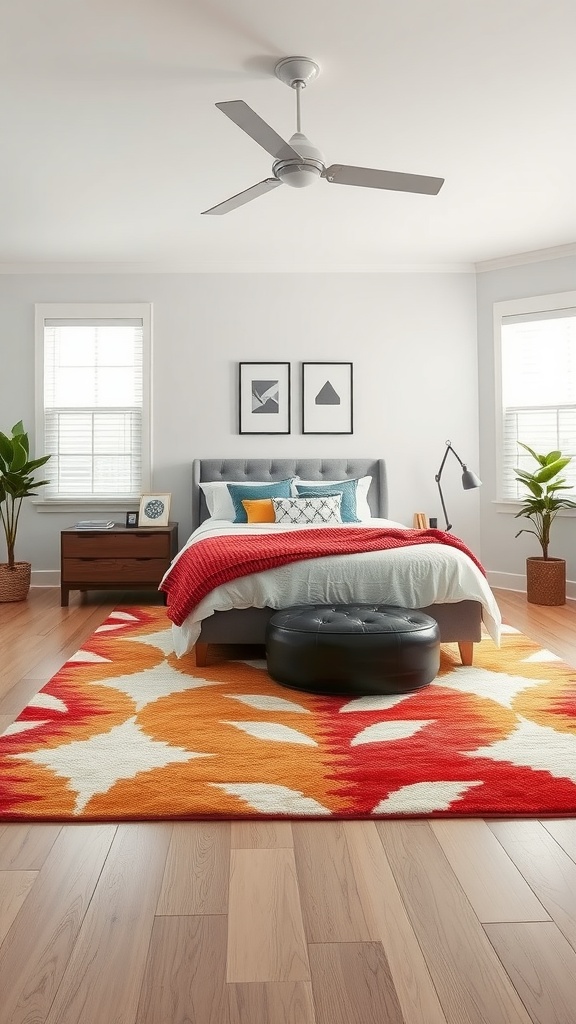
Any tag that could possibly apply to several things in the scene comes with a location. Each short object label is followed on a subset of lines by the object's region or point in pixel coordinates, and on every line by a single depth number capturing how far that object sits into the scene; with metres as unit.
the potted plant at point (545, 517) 5.44
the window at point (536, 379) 5.84
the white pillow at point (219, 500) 5.72
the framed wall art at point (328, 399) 6.26
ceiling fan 3.04
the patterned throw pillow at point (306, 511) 5.24
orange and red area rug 2.18
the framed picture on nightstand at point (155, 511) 5.93
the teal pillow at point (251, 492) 5.47
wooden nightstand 5.55
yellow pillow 5.32
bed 3.62
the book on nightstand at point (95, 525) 5.65
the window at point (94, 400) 6.23
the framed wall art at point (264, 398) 6.25
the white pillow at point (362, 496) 5.74
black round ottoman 3.08
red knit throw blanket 3.57
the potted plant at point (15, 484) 5.63
